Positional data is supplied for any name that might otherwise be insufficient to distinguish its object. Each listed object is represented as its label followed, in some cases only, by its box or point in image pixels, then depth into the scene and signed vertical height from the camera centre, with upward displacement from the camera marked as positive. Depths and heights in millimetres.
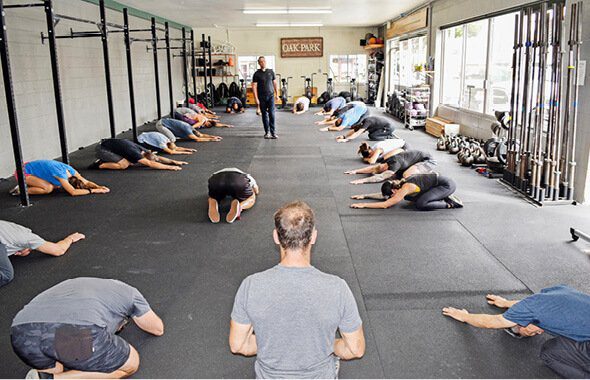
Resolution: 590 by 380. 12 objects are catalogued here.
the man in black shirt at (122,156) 7004 -801
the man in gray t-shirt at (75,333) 2227 -1014
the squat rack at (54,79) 5148 +252
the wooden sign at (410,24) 11466 +1629
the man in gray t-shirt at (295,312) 1738 -741
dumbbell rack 11305 -316
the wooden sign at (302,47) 18250 +1600
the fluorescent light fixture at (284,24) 15944 +2176
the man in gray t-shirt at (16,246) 3465 -1036
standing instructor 9555 +65
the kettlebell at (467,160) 7184 -1003
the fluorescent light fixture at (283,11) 11922 +1936
